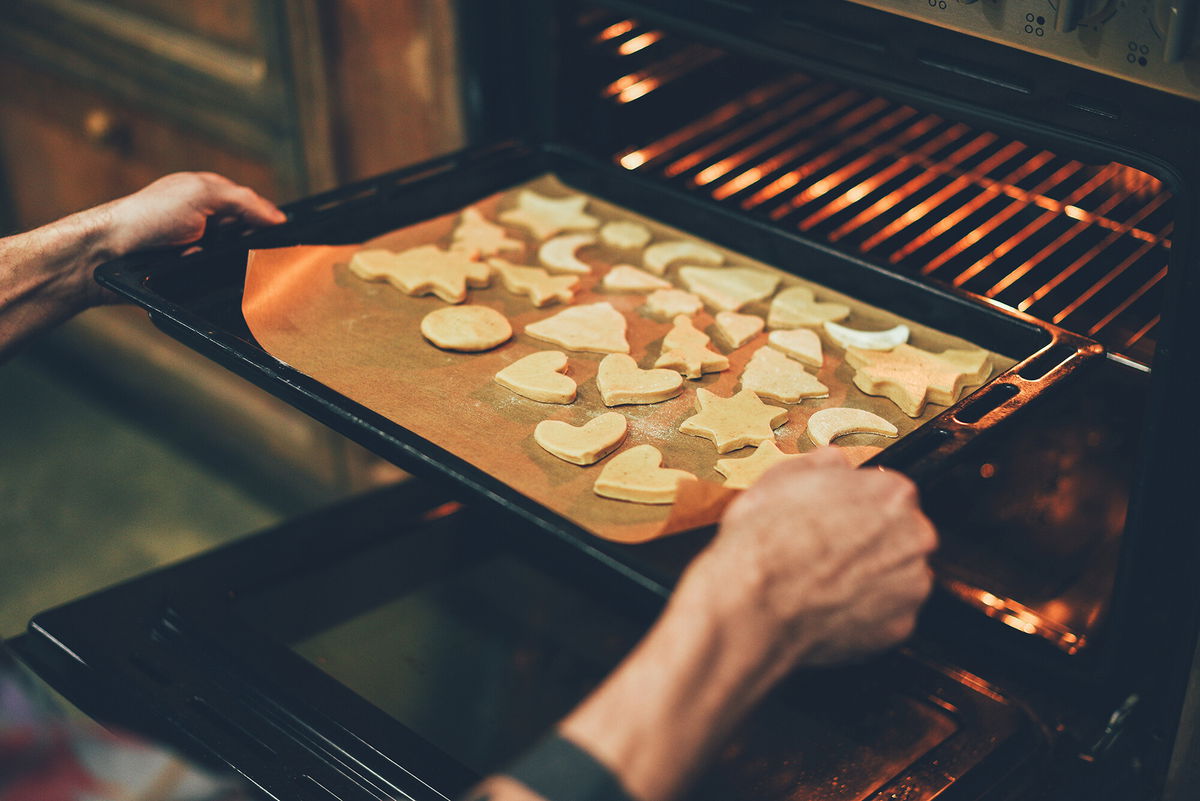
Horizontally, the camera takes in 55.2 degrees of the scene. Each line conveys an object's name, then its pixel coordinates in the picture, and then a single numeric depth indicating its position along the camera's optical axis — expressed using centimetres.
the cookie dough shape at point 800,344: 108
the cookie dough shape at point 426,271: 115
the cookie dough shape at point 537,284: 116
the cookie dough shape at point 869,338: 108
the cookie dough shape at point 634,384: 102
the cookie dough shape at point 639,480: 88
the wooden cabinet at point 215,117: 160
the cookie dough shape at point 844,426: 97
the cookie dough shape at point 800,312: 112
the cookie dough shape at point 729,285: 115
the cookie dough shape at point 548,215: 128
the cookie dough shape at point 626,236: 125
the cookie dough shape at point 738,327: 110
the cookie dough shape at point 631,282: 119
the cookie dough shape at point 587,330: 109
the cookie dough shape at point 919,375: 100
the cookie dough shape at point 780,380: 103
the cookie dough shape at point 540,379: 101
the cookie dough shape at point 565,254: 122
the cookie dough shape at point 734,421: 96
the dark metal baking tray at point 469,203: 82
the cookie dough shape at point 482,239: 123
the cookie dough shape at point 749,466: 91
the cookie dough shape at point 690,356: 106
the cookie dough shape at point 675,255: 121
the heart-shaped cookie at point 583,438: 94
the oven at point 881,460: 88
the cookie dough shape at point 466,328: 107
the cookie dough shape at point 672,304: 115
